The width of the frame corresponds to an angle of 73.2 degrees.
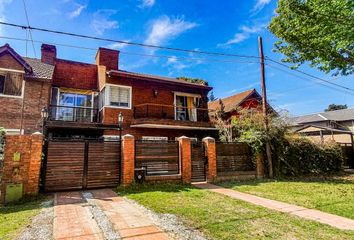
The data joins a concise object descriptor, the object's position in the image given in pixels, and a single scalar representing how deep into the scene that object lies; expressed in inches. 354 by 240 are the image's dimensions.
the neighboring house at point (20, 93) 552.7
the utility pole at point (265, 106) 540.6
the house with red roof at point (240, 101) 960.3
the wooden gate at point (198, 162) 458.9
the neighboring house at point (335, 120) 1496.1
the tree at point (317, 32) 463.2
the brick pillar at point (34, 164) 317.4
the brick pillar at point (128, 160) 384.2
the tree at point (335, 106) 2930.4
